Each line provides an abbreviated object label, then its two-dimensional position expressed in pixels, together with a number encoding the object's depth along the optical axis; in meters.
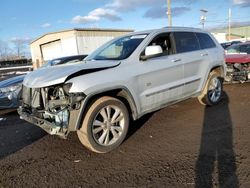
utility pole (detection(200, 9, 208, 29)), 34.42
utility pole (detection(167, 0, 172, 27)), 16.38
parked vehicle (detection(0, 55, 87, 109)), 5.05
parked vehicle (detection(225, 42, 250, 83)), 6.79
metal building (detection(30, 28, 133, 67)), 22.67
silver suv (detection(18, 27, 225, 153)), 2.89
